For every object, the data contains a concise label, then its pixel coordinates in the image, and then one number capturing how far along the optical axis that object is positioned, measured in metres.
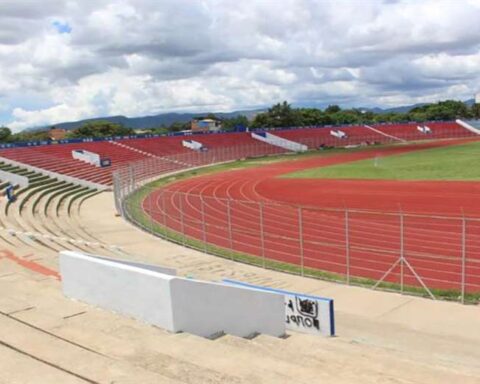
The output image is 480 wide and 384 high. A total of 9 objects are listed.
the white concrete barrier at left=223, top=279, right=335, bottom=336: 10.49
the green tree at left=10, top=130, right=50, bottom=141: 133.26
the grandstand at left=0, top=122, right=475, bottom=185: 49.03
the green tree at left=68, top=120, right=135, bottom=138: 135.25
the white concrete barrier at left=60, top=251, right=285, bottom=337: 6.95
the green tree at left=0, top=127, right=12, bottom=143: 123.47
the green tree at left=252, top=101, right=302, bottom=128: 133.62
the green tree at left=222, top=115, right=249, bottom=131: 171.90
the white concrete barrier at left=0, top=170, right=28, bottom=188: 36.03
